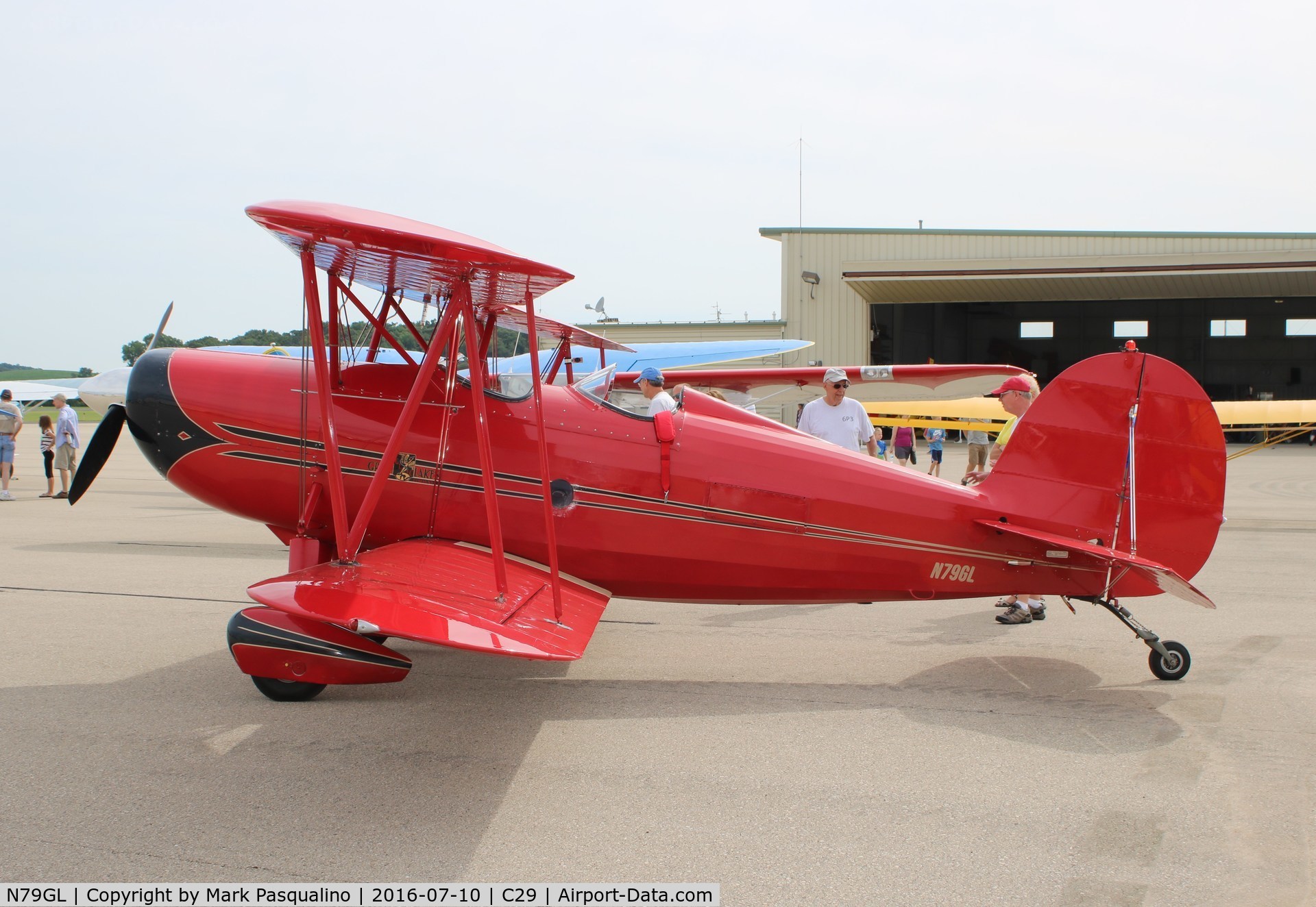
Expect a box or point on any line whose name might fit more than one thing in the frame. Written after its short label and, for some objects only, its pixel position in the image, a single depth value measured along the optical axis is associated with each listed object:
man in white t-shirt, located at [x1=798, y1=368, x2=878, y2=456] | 7.23
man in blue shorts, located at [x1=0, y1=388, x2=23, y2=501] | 14.51
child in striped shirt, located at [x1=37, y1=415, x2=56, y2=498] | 15.37
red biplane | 5.06
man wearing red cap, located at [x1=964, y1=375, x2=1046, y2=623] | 6.65
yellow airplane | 16.14
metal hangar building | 31.80
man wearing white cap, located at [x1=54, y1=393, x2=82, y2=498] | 14.47
